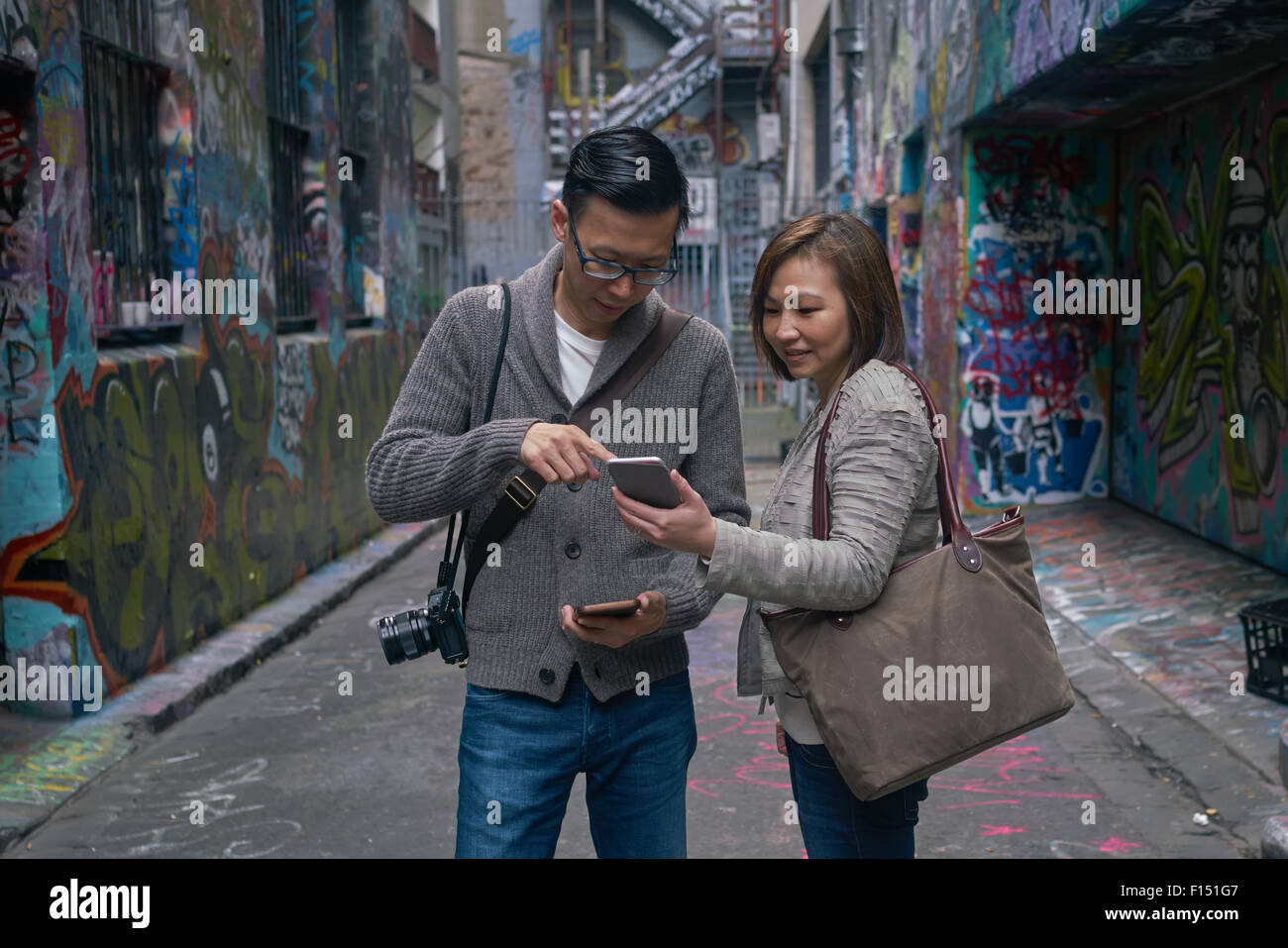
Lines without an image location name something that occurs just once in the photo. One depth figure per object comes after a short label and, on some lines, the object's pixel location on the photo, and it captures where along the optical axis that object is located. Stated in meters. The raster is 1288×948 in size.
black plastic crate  5.65
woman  2.09
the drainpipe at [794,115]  25.36
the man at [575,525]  2.38
